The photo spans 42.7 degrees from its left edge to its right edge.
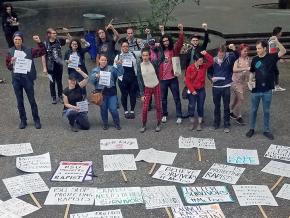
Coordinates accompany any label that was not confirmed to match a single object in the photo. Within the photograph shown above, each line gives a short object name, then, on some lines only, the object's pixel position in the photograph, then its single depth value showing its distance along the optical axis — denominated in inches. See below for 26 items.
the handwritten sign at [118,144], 289.4
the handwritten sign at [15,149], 281.4
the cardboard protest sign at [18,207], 218.0
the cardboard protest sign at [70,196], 227.1
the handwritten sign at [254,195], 227.4
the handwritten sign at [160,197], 225.1
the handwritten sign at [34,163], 260.6
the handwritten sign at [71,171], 249.1
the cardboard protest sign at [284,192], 234.2
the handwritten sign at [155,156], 272.0
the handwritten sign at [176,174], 251.2
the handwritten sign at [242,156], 272.2
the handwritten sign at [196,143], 290.7
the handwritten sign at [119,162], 262.5
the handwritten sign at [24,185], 237.3
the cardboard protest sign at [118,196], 227.7
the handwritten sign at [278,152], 277.2
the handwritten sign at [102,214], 215.4
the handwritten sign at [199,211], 215.3
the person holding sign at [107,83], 308.3
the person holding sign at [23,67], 303.6
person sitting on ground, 310.5
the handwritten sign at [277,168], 257.6
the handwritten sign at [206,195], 229.0
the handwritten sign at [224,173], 251.0
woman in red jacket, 305.7
